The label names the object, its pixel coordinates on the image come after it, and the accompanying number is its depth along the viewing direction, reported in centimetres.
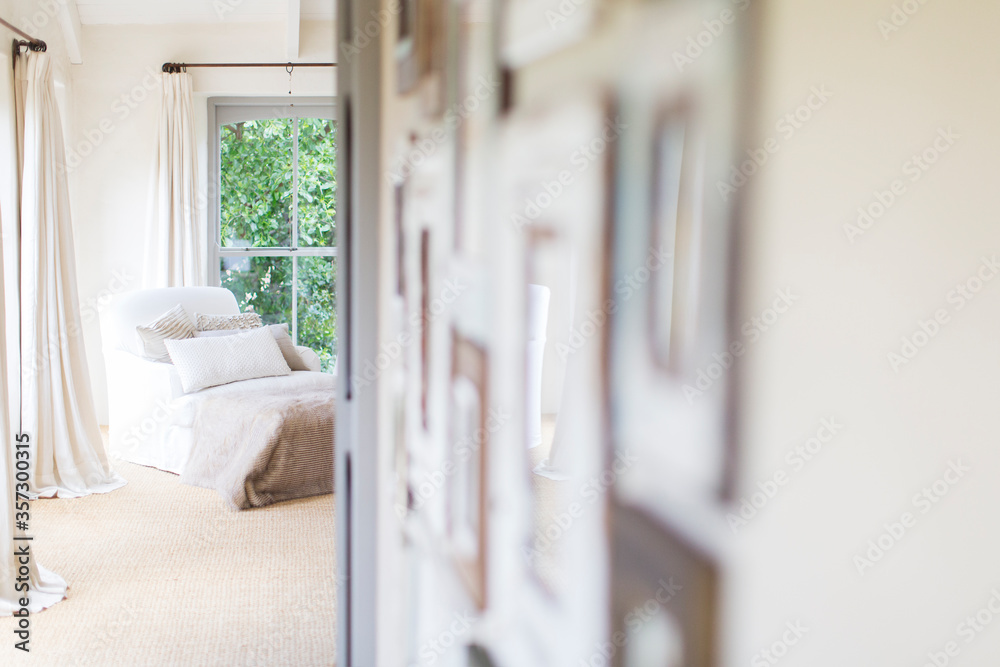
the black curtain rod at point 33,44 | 336
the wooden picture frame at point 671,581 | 49
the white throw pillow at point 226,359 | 396
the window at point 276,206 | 536
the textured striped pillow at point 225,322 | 445
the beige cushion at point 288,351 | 448
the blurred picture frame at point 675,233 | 48
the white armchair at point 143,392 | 397
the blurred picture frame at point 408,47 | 99
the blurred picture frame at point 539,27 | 55
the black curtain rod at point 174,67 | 502
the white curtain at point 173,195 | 499
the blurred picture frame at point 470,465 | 82
